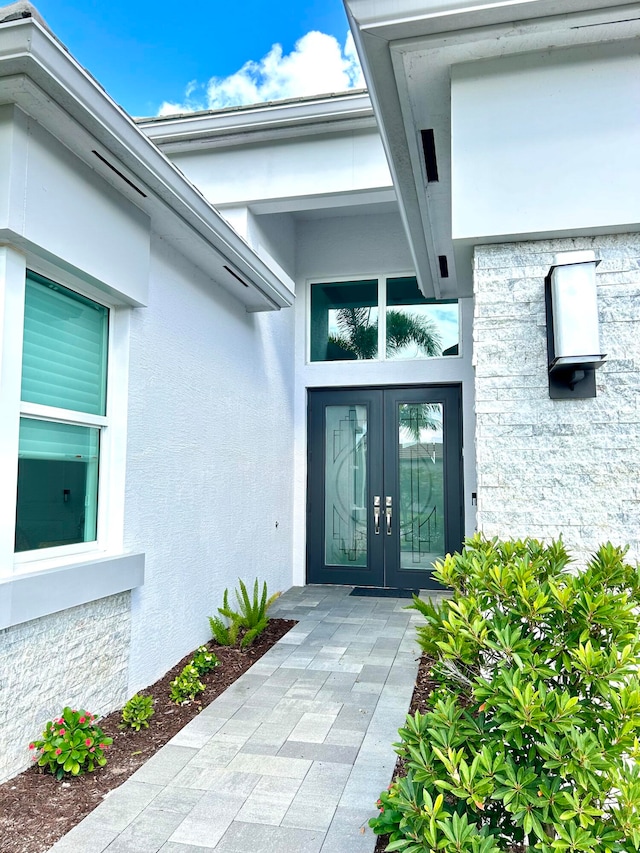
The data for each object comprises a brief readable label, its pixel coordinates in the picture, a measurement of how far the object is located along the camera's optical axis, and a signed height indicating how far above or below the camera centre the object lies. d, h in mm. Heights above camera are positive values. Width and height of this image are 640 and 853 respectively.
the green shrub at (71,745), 2592 -1231
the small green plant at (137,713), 3166 -1301
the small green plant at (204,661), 3990 -1286
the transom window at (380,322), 6980 +1843
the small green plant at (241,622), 4516 -1192
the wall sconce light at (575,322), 2324 +613
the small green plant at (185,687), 3588 -1321
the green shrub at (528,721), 1476 -672
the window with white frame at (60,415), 2834 +288
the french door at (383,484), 6832 -120
